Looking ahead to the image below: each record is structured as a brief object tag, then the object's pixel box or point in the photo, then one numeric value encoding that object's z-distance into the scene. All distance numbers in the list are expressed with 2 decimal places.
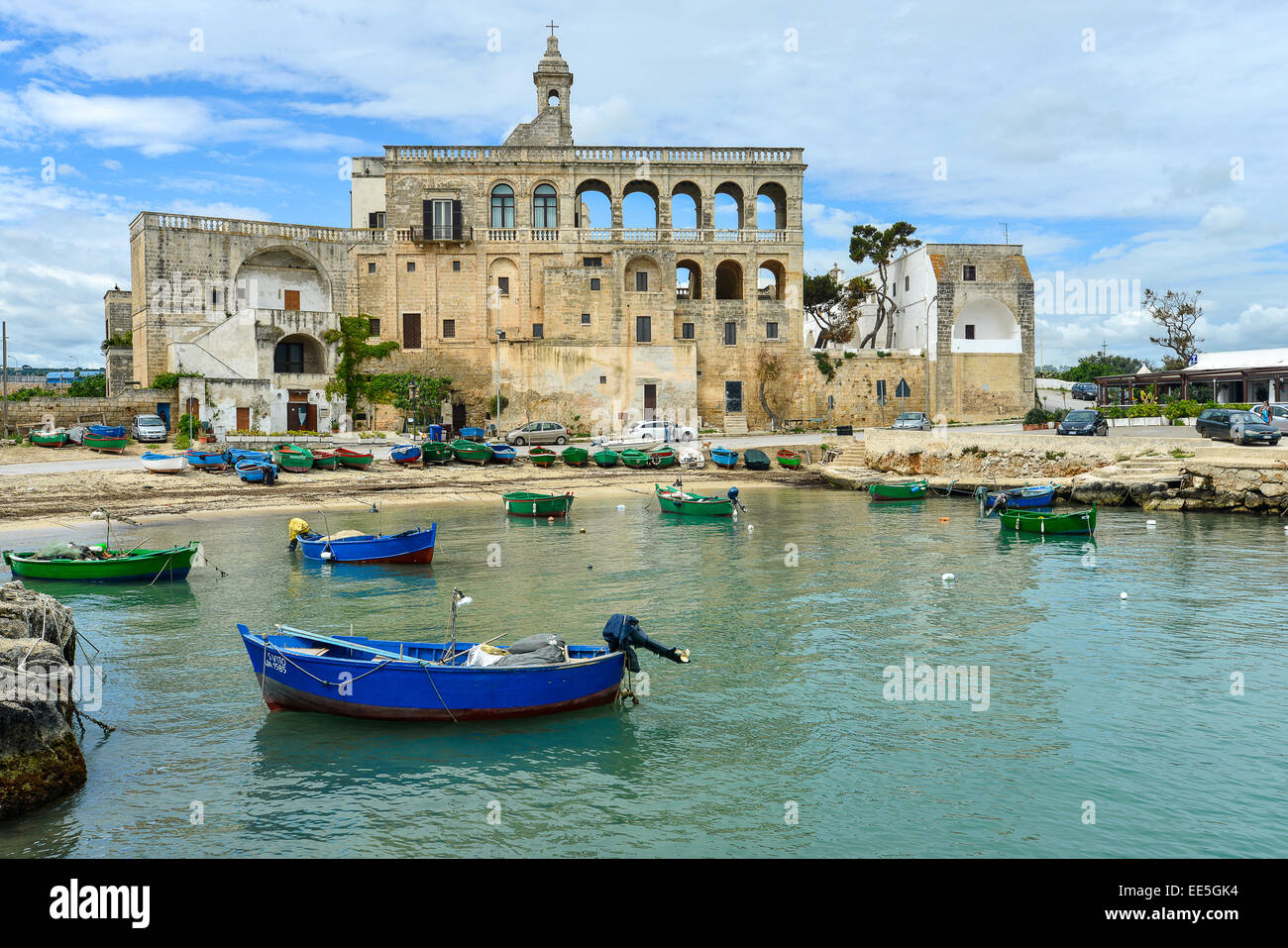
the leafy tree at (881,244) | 64.31
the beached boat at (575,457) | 47.12
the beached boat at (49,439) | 42.91
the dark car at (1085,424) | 43.38
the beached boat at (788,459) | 48.94
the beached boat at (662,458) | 48.62
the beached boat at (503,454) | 47.12
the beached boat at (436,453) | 45.47
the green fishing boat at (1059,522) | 29.83
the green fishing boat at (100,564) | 22.03
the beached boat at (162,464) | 39.53
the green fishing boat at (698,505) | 34.91
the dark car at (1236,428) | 36.69
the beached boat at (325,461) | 43.62
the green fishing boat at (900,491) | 40.38
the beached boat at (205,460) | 41.19
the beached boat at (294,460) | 42.66
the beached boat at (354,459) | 44.12
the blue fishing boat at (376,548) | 24.97
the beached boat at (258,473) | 39.84
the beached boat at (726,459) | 48.72
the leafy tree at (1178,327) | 67.94
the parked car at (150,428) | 45.72
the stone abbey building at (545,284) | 54.72
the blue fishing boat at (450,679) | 13.10
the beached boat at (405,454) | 44.94
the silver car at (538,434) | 50.78
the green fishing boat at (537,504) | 34.56
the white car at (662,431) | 52.22
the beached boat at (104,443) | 43.28
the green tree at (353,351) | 53.91
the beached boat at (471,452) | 46.03
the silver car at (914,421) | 50.31
